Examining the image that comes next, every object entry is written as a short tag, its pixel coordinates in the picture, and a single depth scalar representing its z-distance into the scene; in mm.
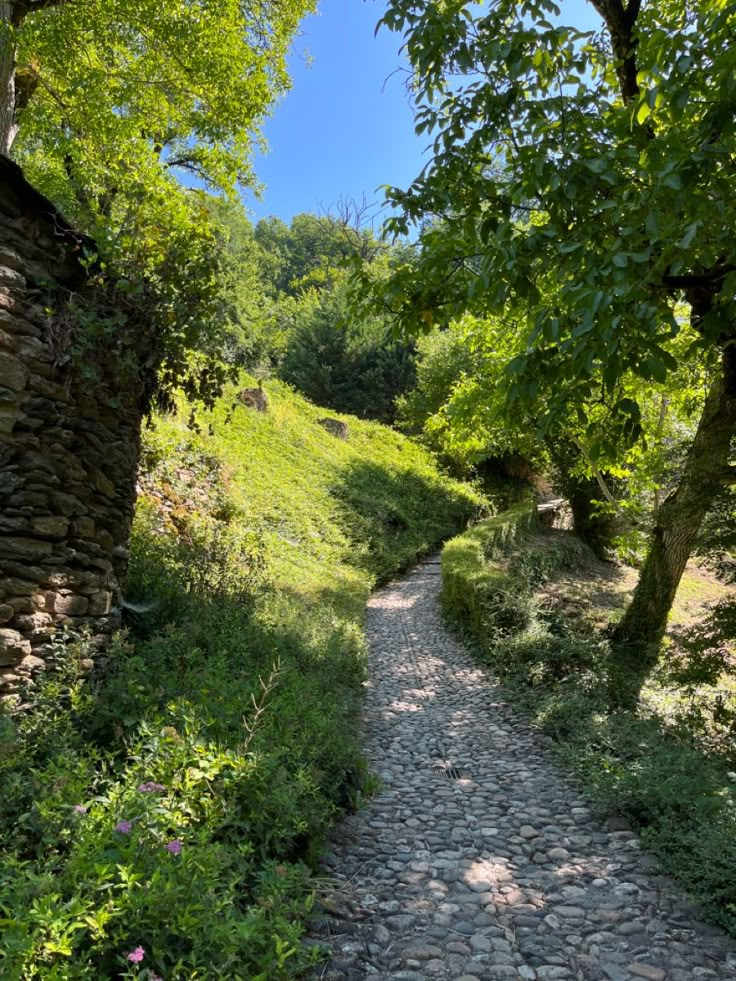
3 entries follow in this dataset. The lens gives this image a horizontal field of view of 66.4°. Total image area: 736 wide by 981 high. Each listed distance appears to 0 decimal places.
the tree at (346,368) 30312
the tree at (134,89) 6414
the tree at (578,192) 2543
